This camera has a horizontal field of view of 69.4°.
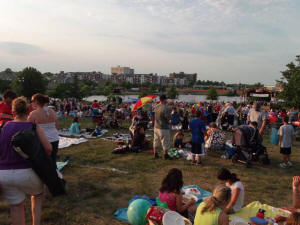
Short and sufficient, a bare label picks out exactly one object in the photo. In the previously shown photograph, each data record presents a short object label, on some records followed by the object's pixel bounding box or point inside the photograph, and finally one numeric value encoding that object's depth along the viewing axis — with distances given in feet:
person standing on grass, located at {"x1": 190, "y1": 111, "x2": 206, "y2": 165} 20.22
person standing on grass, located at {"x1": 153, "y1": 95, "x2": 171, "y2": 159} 21.34
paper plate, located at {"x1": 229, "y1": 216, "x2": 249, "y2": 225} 9.60
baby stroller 21.01
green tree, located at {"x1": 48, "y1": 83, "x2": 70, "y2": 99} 179.56
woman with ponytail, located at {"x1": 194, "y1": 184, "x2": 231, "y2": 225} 8.35
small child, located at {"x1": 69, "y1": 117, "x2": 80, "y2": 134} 35.45
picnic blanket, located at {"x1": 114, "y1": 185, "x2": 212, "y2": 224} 11.69
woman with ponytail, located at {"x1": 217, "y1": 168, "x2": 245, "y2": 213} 11.57
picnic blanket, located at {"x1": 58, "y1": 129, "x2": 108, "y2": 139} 33.47
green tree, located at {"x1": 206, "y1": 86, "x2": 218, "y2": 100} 267.68
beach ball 10.58
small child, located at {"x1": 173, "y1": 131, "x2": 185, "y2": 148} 27.61
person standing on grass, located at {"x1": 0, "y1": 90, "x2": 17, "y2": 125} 14.25
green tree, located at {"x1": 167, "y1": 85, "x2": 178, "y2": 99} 279.08
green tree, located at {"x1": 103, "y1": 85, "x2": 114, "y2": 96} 254.27
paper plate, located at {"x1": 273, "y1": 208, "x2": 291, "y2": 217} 11.41
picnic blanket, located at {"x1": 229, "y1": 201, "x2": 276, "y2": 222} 11.99
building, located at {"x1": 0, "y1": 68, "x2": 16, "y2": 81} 348.59
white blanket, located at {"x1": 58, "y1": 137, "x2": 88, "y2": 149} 27.20
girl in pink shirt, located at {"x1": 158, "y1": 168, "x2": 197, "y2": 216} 10.52
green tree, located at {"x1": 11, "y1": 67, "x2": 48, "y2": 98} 150.82
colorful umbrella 36.12
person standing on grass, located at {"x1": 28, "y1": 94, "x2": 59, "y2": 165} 12.65
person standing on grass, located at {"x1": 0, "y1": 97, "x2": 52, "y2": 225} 7.79
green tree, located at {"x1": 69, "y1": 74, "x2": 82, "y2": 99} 191.42
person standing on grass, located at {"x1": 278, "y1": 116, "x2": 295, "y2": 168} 20.94
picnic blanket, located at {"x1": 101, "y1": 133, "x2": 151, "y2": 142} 31.58
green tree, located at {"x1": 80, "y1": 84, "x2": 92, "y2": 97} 206.02
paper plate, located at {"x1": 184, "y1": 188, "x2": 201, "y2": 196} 14.17
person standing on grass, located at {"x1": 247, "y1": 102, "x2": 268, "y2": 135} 23.19
